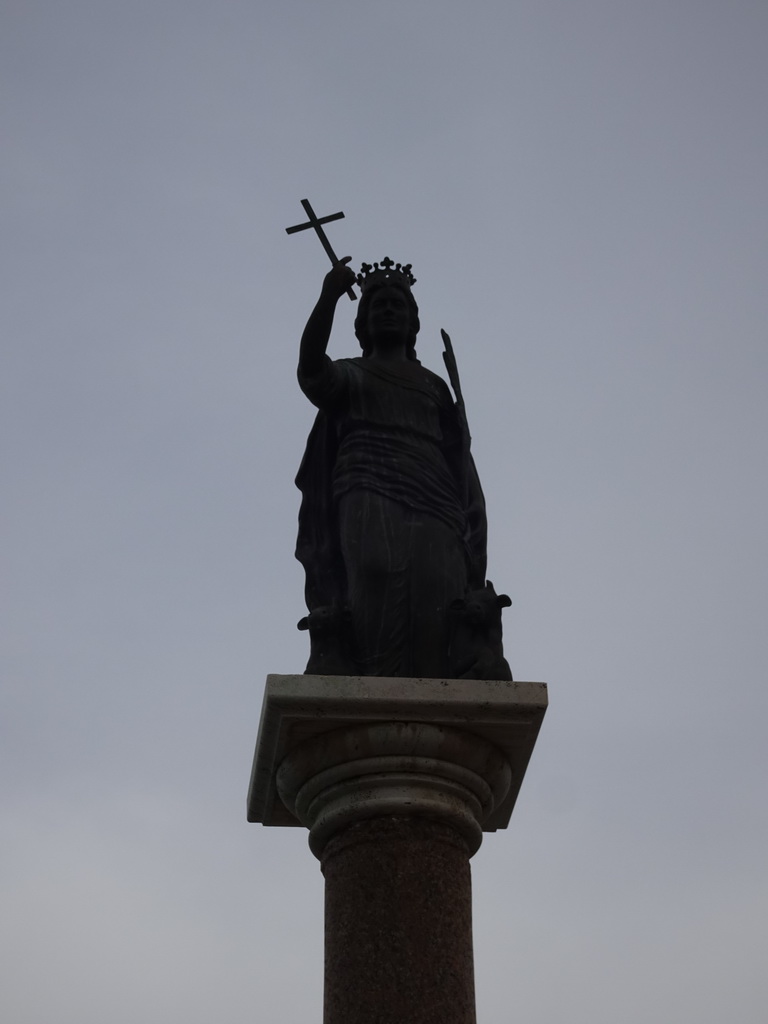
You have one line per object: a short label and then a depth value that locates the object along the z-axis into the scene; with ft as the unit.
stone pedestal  20.21
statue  23.56
